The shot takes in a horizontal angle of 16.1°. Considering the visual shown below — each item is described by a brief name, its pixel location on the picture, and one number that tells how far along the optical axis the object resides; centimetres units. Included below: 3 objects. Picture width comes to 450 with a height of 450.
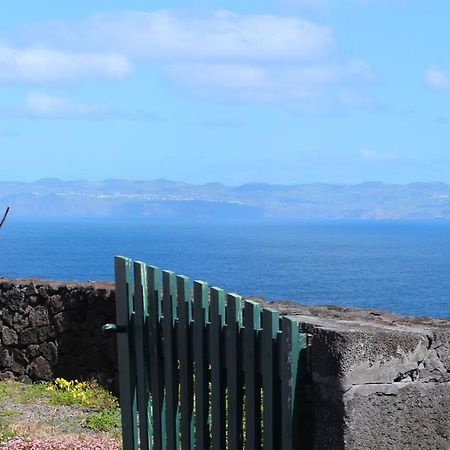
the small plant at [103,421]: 1587
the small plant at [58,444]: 1363
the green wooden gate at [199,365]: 741
